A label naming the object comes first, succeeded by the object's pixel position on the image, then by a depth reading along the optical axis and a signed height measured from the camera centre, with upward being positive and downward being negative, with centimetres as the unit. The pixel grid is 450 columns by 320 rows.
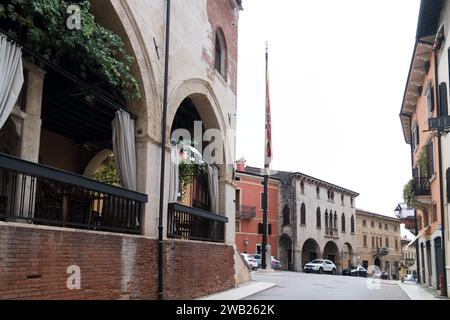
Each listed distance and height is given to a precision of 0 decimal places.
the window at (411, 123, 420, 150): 2336 +541
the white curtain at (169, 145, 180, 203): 1234 +170
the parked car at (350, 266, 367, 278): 4781 -250
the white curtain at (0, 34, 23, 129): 738 +251
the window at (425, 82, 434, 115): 1802 +554
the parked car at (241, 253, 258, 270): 3501 -124
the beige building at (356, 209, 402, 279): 6544 +70
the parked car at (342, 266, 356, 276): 4889 -256
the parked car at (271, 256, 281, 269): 4193 -164
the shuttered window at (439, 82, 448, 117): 1544 +462
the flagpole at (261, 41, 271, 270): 2738 +401
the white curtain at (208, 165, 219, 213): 1579 +179
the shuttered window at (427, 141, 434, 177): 1886 +338
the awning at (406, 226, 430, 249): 2088 +58
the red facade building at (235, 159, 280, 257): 4747 +314
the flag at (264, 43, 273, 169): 2718 +584
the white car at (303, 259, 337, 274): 4366 -184
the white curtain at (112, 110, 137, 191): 1055 +202
